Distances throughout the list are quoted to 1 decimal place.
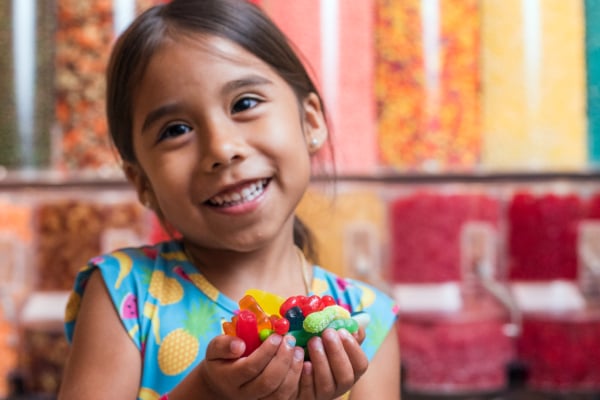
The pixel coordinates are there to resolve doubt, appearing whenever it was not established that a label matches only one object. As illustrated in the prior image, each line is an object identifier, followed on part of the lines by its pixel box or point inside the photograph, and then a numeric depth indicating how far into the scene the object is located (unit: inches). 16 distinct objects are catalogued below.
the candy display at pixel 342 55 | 66.2
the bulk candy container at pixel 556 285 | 61.6
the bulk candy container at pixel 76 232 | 62.2
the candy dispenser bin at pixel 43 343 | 61.3
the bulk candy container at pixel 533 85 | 65.3
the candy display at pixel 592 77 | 65.5
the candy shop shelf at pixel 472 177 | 64.2
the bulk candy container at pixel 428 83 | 66.1
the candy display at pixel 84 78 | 64.7
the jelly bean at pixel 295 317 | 26.7
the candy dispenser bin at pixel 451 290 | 61.7
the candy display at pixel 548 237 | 63.0
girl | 32.9
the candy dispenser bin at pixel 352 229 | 63.8
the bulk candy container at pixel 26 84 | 64.8
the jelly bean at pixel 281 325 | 26.3
